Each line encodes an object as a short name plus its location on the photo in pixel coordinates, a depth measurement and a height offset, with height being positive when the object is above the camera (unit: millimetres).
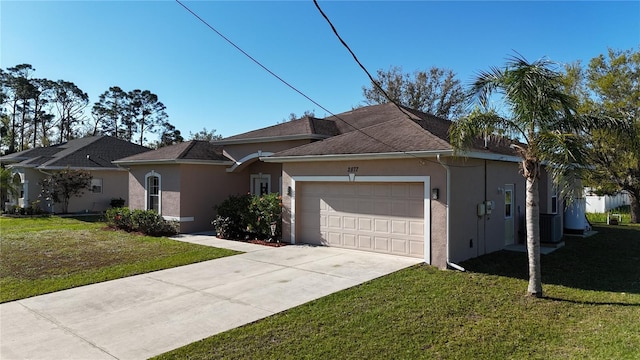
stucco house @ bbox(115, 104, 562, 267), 9703 +233
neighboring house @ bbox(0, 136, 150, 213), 23844 +1255
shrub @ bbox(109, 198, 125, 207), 24578 -571
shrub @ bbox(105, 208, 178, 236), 15359 -1141
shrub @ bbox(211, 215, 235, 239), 14422 -1262
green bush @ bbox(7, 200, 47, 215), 22969 -956
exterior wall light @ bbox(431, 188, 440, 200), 9547 +45
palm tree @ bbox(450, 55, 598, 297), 6879 +1298
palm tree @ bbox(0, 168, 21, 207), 23531 +523
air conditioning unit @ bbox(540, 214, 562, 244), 12117 -1003
